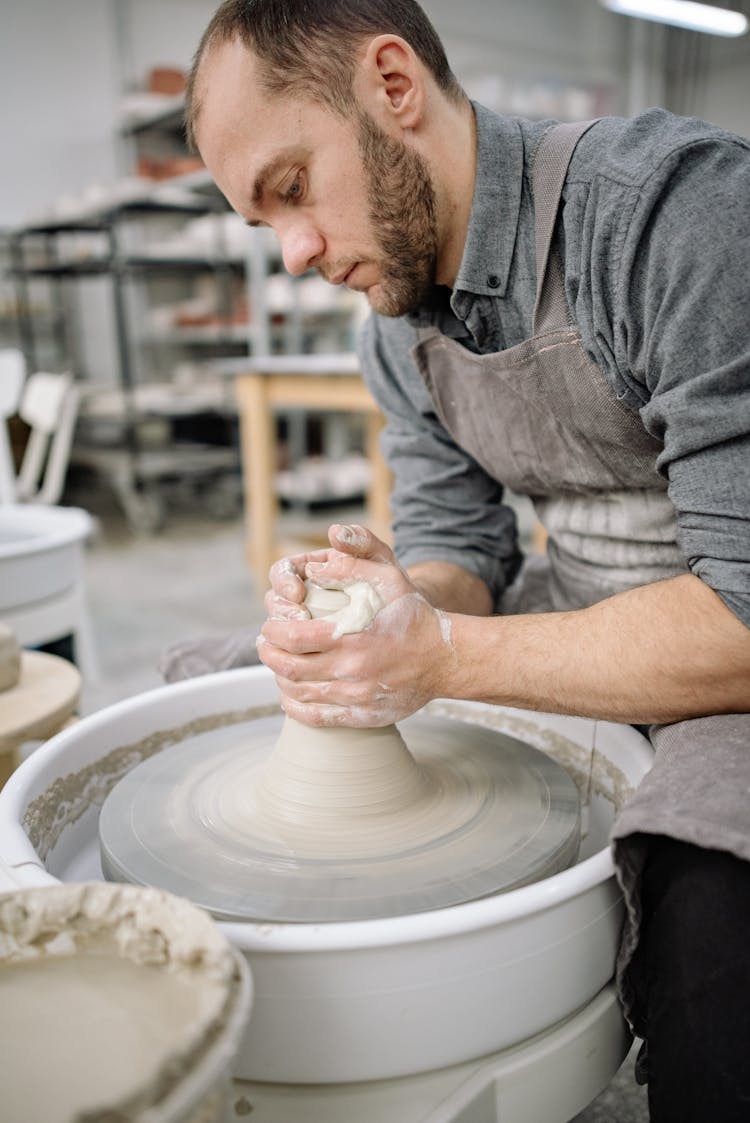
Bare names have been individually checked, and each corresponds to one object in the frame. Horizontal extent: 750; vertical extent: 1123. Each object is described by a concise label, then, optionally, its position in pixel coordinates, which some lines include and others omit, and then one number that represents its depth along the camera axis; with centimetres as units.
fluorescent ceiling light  539
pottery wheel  82
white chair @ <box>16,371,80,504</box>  314
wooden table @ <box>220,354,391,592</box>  298
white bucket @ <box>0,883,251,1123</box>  49
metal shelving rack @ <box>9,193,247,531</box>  482
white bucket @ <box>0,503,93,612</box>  179
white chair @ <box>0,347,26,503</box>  322
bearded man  74
